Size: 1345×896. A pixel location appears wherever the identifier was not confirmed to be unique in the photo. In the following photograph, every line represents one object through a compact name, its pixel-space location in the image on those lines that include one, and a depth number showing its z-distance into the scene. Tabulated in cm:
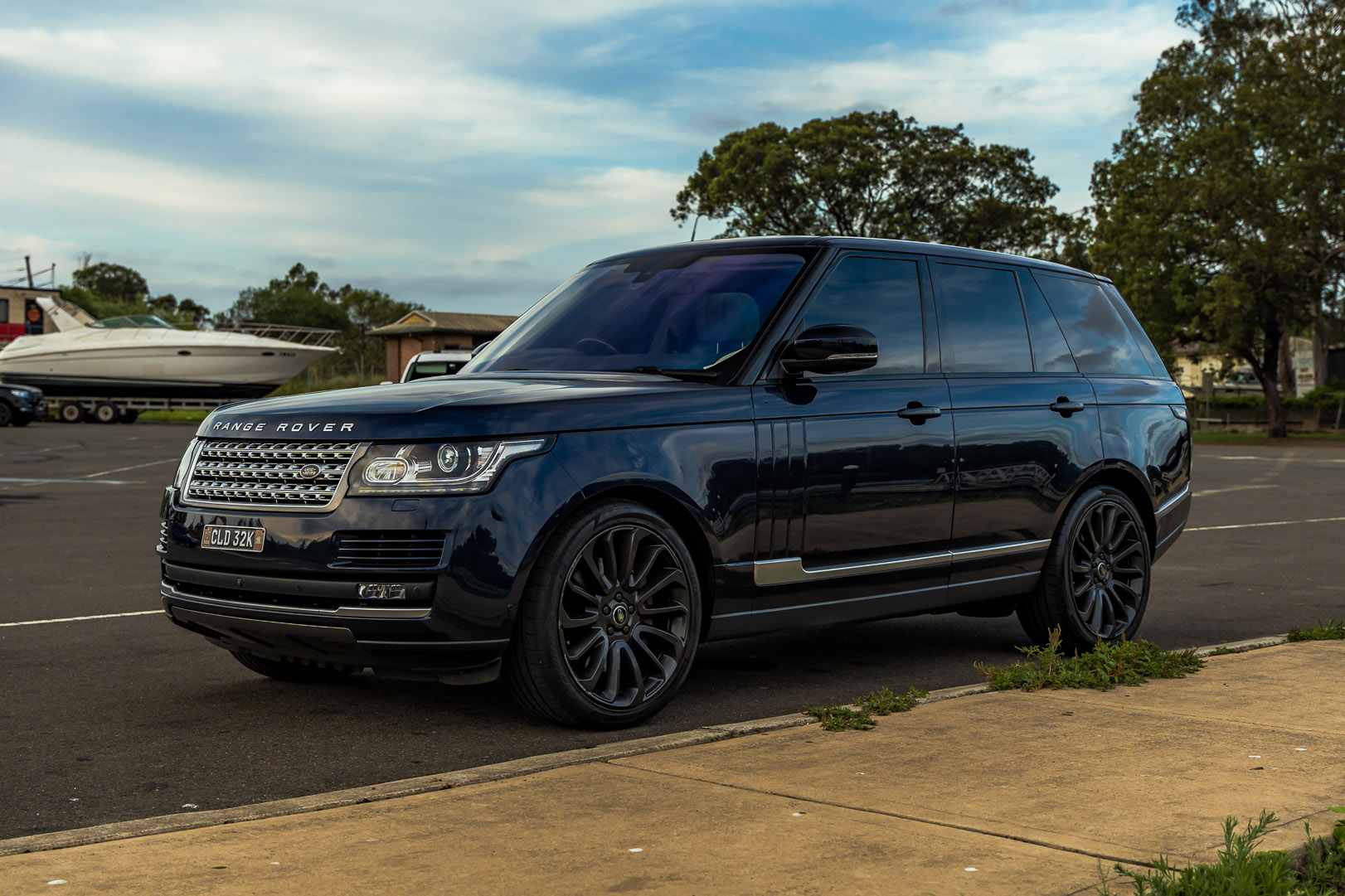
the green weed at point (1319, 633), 743
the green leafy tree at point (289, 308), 10231
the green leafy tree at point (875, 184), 5475
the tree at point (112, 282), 13362
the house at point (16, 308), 8562
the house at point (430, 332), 7638
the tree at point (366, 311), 10419
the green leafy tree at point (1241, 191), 4462
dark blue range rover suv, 513
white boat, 5559
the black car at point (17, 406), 4559
